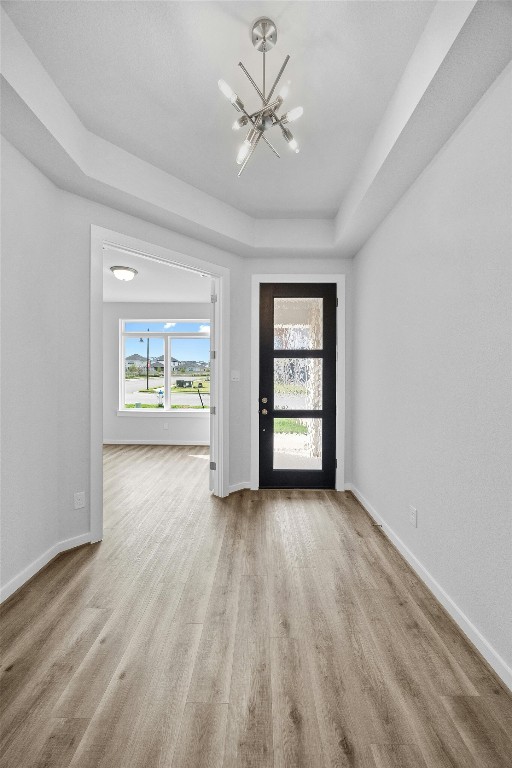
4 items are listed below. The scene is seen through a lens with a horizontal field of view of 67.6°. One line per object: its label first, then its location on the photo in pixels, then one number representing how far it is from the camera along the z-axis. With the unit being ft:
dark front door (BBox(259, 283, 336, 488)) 14.07
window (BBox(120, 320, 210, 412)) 24.72
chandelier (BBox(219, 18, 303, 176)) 5.65
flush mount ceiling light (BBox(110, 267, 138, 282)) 16.46
